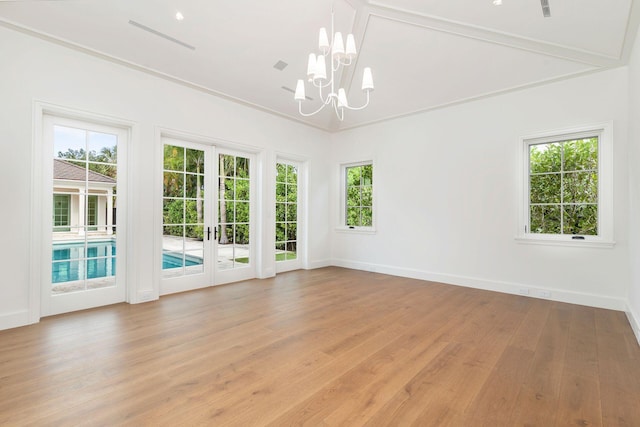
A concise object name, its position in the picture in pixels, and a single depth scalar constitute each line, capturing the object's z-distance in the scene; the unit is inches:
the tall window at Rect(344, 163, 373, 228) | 254.5
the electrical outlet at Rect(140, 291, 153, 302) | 159.3
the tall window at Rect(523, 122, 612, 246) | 153.9
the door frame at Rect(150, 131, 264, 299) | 166.0
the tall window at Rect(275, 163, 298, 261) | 240.4
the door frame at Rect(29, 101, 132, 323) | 128.8
